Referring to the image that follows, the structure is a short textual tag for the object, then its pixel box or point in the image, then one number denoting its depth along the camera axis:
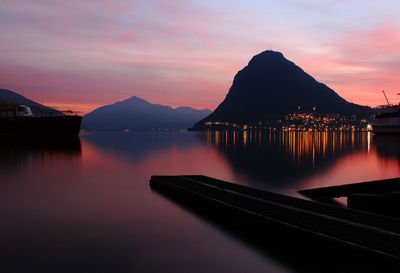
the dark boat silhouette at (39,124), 108.75
